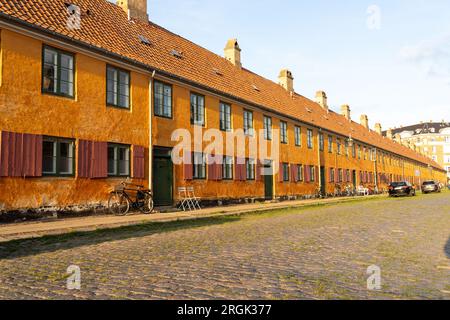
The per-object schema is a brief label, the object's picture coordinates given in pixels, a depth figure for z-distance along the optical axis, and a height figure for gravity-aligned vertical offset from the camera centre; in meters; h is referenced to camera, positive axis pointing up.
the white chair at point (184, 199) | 17.70 -0.56
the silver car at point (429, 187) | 43.69 -0.32
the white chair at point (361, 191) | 40.62 -0.64
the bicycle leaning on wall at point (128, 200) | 14.57 -0.47
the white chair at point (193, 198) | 18.27 -0.53
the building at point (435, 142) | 109.50 +11.34
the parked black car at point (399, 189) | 32.50 -0.38
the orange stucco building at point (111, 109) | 11.98 +3.16
